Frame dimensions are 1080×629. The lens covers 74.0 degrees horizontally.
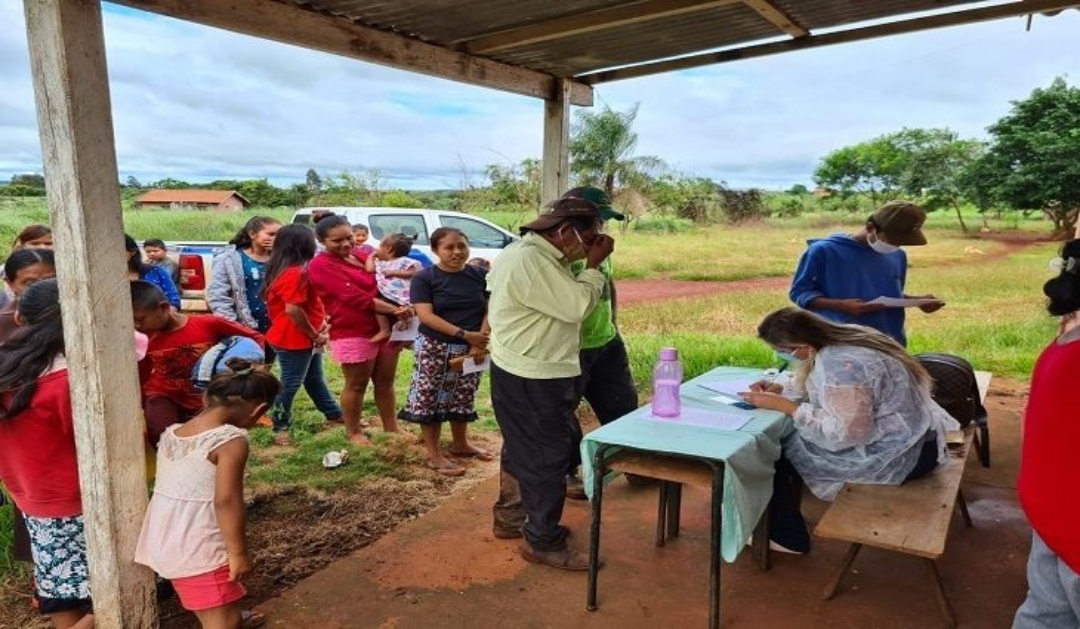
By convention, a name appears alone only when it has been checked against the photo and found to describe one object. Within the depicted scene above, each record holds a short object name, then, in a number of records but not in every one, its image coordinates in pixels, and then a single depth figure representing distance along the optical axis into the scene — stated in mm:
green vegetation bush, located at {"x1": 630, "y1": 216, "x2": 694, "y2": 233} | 23750
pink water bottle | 3080
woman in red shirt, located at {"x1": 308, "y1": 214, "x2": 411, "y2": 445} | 4680
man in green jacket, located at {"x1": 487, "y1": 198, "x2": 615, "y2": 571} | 2957
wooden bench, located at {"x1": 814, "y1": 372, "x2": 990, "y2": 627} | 2451
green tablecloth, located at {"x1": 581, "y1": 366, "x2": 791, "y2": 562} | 2549
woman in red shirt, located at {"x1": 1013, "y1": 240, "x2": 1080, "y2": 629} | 1542
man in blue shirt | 3783
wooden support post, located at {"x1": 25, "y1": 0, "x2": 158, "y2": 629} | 2221
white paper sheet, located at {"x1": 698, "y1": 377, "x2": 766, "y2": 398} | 3492
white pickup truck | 8125
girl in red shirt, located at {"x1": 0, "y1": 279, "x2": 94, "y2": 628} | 2381
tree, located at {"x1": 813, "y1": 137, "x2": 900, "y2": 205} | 27955
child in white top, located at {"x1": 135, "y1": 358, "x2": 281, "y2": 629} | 2361
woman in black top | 4223
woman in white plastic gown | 2867
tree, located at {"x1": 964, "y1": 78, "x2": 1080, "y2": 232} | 17641
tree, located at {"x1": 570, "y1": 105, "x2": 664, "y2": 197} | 21062
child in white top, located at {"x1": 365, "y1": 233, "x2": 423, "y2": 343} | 5246
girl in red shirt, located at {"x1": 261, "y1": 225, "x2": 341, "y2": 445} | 4613
